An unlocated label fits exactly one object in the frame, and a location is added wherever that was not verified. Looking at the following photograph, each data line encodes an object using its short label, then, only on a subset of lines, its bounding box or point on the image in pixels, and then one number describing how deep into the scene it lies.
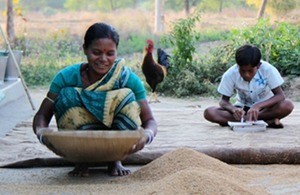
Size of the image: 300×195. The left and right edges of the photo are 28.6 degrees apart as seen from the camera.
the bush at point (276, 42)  10.39
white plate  4.69
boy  4.71
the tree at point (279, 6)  15.03
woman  3.24
